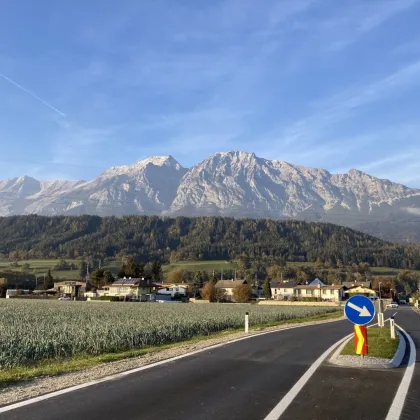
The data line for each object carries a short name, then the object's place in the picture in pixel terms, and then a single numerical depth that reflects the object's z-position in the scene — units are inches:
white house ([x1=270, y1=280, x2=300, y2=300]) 6063.0
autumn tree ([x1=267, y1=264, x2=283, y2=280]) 7522.6
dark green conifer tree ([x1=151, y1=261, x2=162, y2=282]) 6402.6
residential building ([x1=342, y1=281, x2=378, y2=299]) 5871.1
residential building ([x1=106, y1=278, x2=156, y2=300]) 5002.2
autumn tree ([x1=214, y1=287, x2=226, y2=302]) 4694.1
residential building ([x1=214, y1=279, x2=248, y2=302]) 5458.7
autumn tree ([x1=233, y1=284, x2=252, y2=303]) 4539.9
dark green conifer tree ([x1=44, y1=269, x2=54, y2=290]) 5654.5
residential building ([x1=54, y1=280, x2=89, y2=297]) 5610.2
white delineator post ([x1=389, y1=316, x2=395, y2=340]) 745.6
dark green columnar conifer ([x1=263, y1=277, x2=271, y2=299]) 5817.9
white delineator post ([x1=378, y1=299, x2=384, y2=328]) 1051.0
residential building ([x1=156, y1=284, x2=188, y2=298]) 5389.8
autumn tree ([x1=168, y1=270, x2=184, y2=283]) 6801.7
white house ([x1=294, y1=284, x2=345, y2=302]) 5772.6
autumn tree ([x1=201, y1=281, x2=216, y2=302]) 4653.1
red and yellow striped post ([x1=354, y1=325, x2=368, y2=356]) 496.4
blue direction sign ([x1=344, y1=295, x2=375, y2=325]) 484.4
